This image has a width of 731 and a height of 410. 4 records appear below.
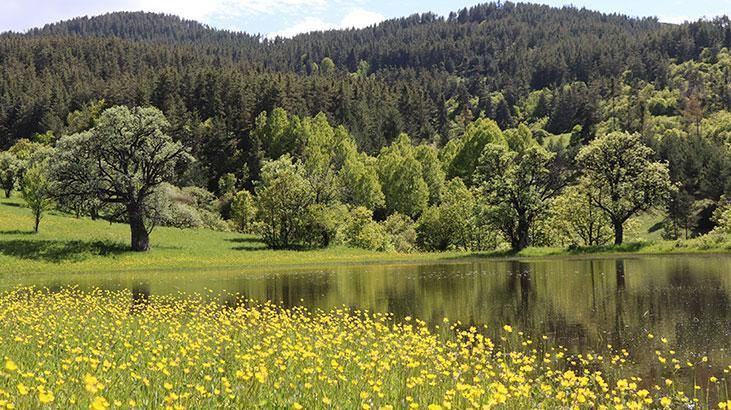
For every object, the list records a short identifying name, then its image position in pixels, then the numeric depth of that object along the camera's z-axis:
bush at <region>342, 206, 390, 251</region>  78.62
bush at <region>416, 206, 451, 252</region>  85.88
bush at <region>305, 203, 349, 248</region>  73.06
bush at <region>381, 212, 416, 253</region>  88.38
